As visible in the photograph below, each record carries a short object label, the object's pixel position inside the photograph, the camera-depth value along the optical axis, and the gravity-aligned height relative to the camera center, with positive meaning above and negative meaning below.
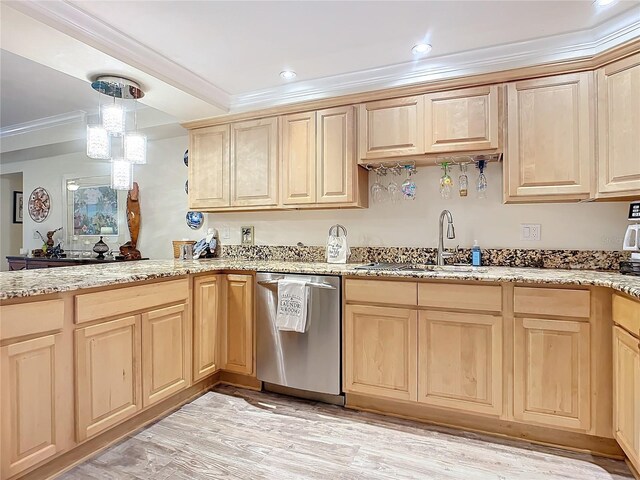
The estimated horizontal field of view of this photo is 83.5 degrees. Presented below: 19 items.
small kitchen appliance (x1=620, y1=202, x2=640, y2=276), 1.97 -0.04
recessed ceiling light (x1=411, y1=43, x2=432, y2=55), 2.22 +1.19
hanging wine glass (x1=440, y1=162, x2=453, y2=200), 2.62 +0.40
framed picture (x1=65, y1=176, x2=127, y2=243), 4.23 +0.34
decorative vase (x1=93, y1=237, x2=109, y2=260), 4.02 -0.13
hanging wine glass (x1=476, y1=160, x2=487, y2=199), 2.52 +0.38
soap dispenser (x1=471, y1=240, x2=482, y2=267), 2.57 -0.14
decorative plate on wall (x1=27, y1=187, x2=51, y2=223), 4.97 +0.46
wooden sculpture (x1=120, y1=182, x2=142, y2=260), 4.01 +0.25
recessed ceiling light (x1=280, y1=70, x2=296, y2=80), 2.60 +1.20
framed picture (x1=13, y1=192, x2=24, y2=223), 5.87 +0.51
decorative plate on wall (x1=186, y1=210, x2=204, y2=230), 3.69 +0.19
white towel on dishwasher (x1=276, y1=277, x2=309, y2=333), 2.43 -0.47
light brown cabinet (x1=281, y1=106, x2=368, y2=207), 2.70 +0.59
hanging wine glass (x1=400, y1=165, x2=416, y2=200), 2.76 +0.39
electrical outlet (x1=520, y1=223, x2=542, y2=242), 2.48 +0.03
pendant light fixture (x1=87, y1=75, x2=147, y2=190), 2.27 +0.67
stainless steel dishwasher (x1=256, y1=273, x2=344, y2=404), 2.40 -0.76
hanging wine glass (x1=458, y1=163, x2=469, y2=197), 2.62 +0.40
